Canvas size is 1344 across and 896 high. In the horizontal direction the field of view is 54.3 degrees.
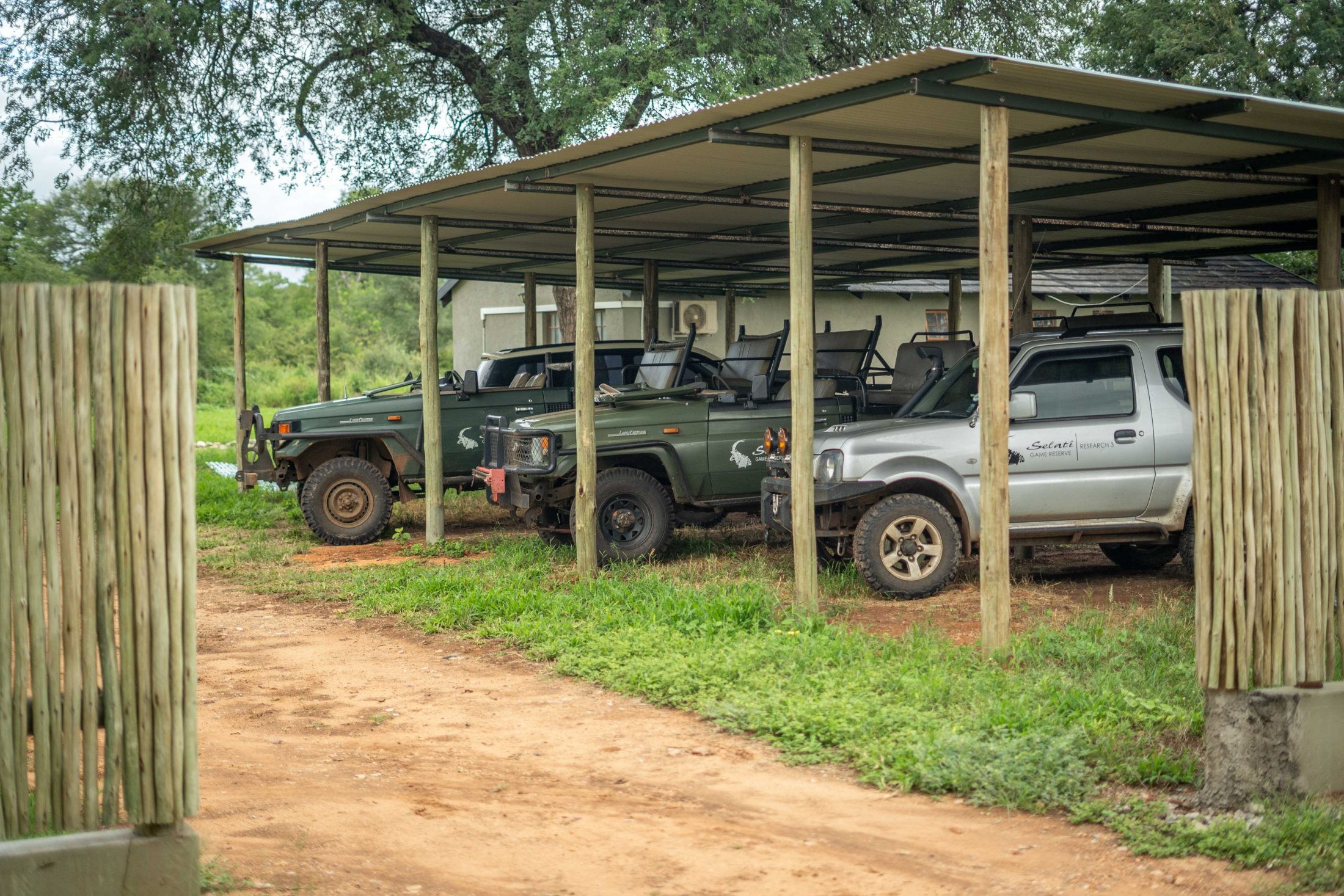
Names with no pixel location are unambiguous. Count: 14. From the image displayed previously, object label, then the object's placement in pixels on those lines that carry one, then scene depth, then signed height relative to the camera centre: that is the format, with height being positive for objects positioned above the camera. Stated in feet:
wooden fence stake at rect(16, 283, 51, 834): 12.52 -0.37
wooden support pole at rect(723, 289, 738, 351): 74.18 +6.83
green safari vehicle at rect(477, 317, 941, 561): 38.27 -0.52
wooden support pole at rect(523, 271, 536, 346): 64.34 +6.52
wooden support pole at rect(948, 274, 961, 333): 62.59 +6.32
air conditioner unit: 72.08 +6.71
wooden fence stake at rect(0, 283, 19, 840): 12.47 -0.69
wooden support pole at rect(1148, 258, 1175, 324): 53.47 +6.11
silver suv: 31.40 -0.85
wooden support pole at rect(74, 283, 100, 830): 12.73 -0.83
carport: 24.99 +6.80
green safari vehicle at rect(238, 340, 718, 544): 45.19 +0.01
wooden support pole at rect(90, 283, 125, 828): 12.75 -0.70
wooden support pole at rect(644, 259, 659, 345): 57.62 +6.26
